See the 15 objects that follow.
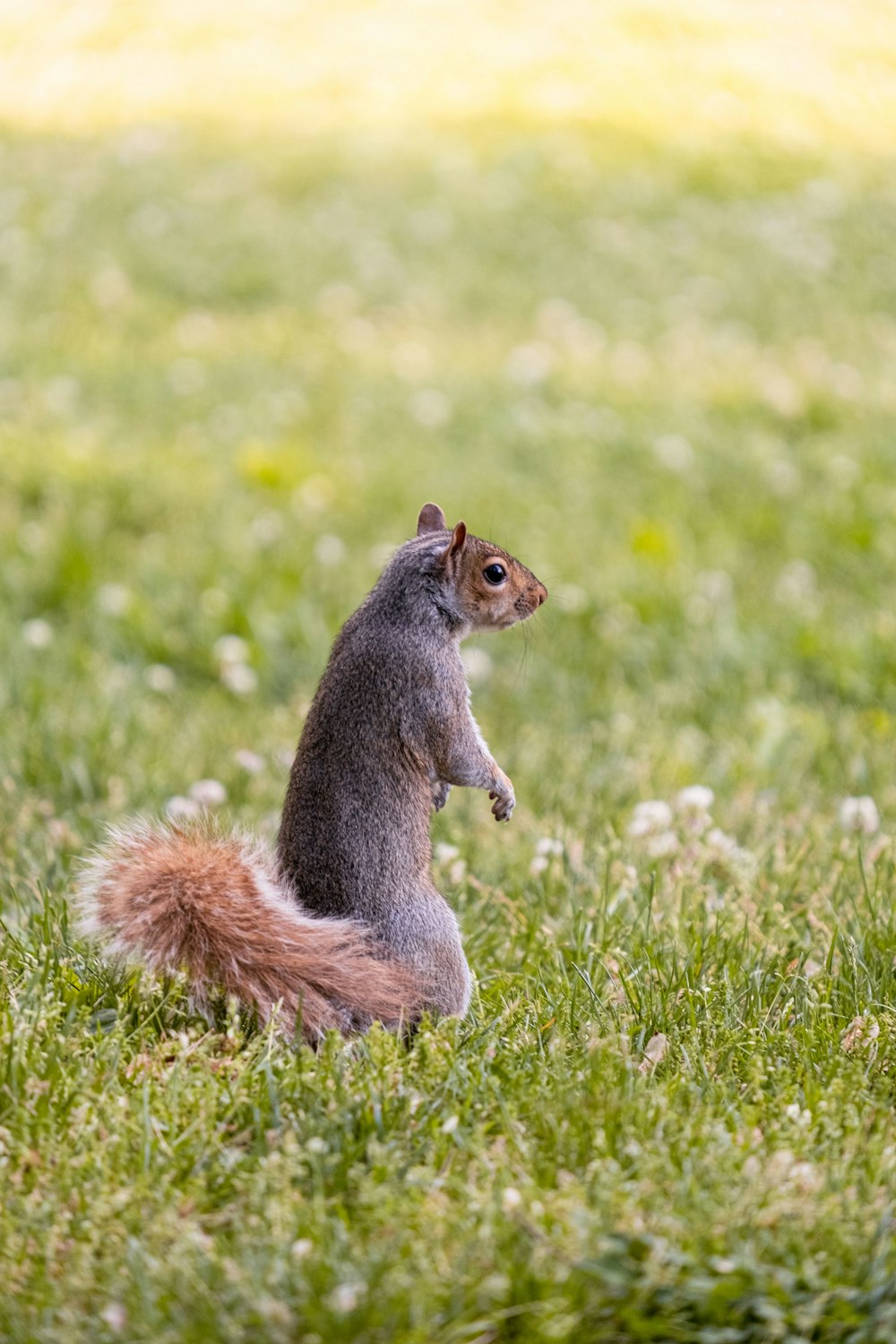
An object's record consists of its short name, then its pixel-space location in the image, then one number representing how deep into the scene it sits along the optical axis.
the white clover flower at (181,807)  6.81
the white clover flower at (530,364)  16.66
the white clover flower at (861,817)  7.66
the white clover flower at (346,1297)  3.38
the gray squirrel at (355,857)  4.67
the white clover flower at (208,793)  7.61
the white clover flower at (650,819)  7.24
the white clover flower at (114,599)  11.07
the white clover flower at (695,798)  7.35
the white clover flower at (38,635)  10.60
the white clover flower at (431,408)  15.50
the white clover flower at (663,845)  7.05
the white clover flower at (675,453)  14.21
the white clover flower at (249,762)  7.88
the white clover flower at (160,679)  10.17
